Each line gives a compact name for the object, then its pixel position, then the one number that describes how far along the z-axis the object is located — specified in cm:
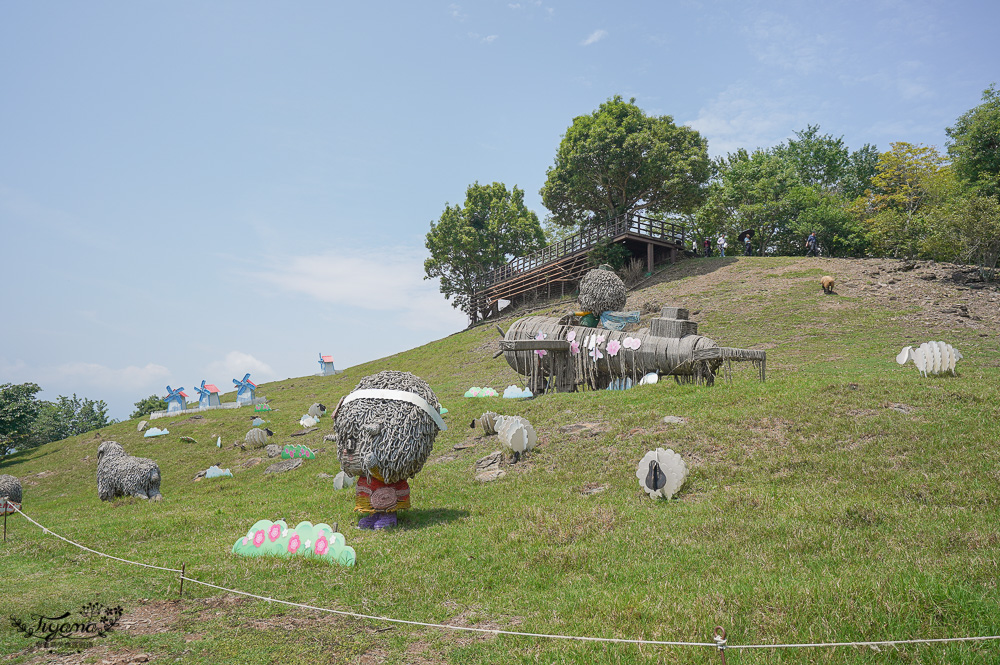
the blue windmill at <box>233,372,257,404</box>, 3266
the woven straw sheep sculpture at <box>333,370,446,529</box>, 832
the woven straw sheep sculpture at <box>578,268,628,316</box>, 1791
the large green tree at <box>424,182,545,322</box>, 5000
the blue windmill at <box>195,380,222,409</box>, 3309
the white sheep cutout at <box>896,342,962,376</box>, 1316
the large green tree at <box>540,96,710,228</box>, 3806
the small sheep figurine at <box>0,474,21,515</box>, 1656
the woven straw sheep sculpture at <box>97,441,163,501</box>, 1532
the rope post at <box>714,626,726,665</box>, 362
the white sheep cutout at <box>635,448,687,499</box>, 882
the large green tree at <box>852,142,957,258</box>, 3397
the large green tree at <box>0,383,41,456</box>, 3325
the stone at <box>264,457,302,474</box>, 1681
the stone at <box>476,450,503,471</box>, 1209
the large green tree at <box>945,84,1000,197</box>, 3194
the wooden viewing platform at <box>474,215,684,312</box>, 3834
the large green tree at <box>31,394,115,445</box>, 4581
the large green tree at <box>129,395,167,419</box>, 4538
